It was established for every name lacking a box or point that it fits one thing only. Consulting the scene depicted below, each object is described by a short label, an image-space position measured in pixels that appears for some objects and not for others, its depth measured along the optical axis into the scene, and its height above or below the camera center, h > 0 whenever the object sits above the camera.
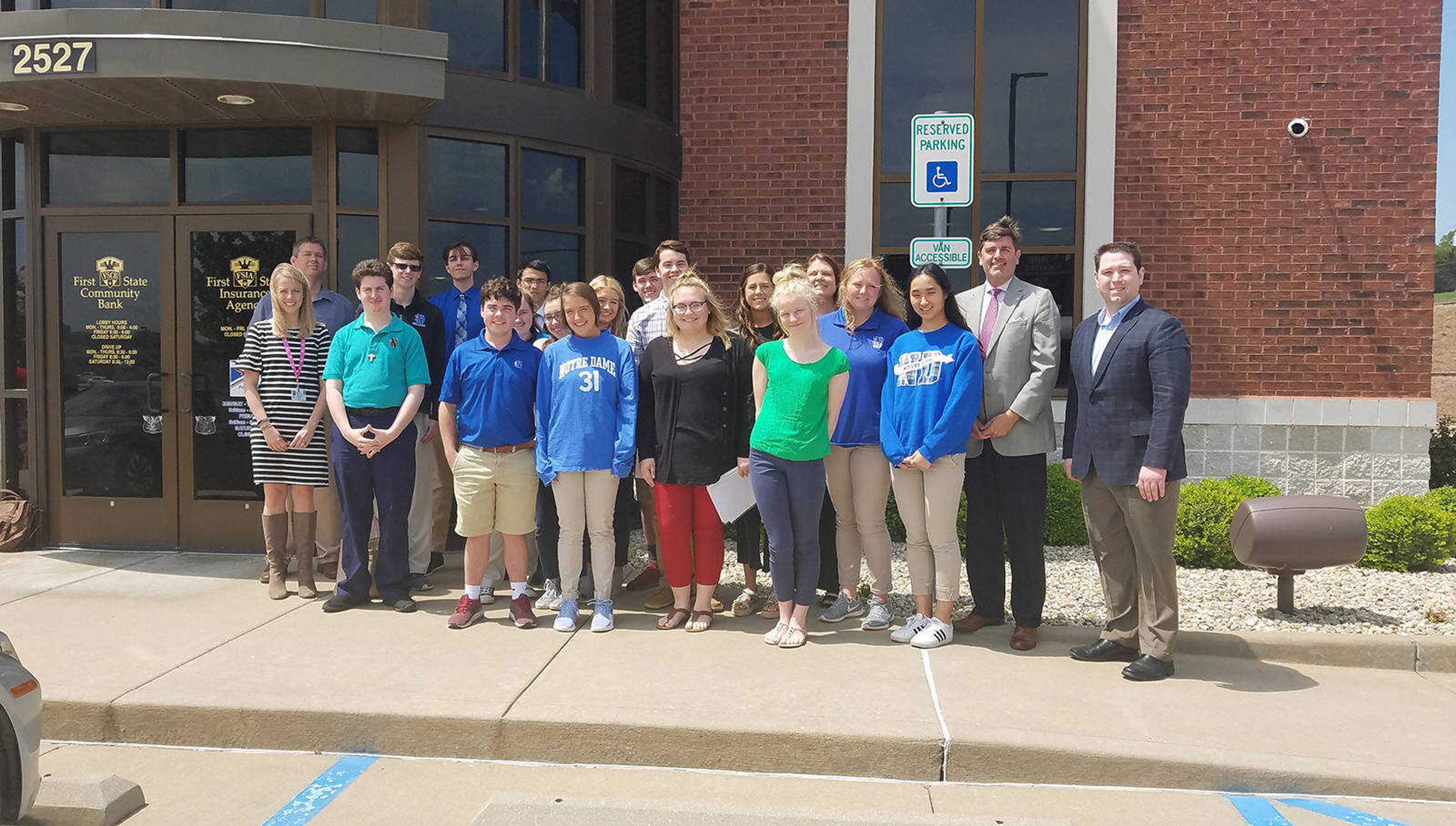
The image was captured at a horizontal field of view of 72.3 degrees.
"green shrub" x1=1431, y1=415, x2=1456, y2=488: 9.27 -0.83
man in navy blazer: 4.52 -0.36
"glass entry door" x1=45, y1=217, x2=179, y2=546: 7.10 -0.10
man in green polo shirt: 5.56 -0.36
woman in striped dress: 5.85 -0.28
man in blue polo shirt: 5.39 -0.41
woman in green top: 5.00 -0.36
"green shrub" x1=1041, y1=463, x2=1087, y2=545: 7.73 -1.15
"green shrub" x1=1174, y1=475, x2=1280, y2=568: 7.07 -1.14
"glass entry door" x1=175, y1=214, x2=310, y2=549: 7.05 +0.33
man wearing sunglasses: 6.05 -0.06
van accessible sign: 5.91 +0.69
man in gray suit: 5.01 -0.23
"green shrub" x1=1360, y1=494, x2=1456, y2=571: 6.93 -1.16
